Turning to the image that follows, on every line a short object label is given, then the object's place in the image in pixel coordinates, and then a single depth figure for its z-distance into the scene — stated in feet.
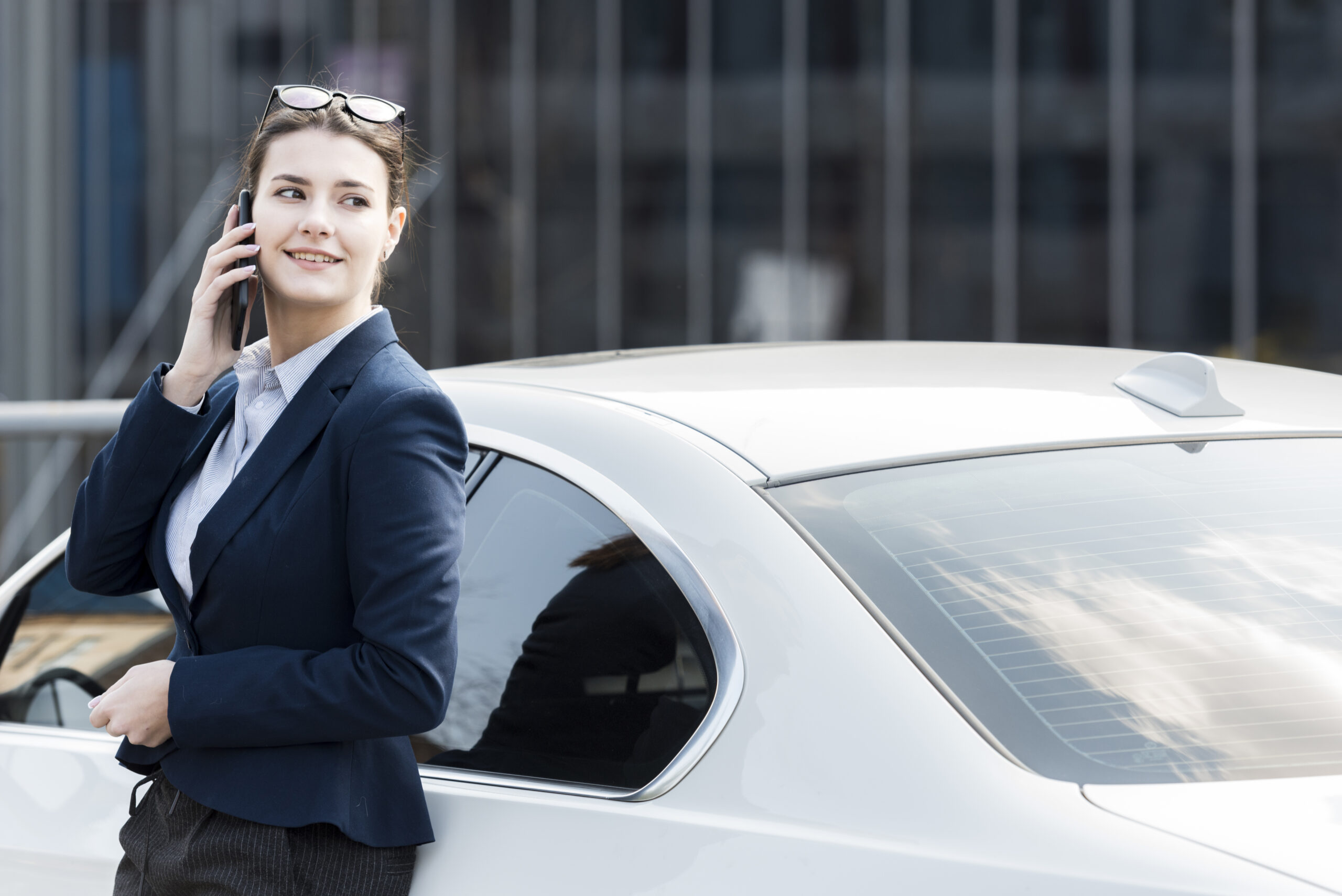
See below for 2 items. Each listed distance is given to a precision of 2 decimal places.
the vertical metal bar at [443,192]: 97.66
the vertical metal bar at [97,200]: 99.71
